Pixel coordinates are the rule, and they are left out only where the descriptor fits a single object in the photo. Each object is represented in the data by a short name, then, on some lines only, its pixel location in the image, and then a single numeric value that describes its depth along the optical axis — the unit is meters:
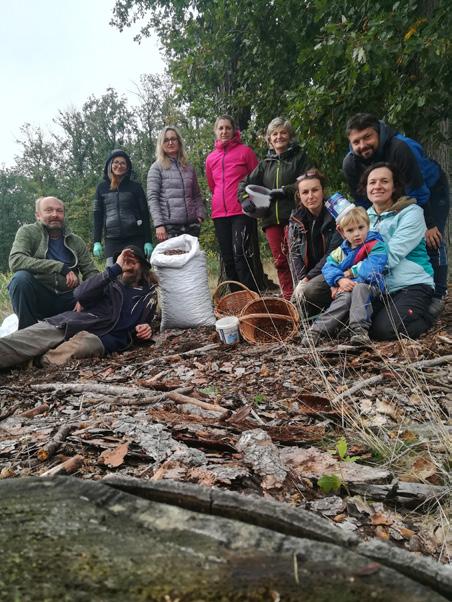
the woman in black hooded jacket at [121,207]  6.44
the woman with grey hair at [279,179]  5.76
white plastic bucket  4.76
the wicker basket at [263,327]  4.70
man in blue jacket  4.50
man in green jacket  5.54
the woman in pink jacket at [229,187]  6.46
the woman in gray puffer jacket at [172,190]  6.43
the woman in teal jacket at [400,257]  4.24
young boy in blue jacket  4.23
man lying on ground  4.79
